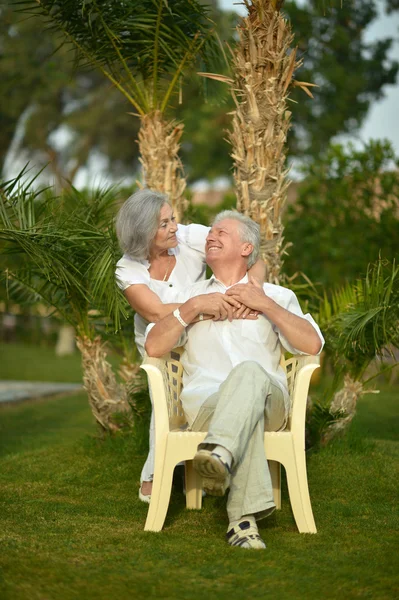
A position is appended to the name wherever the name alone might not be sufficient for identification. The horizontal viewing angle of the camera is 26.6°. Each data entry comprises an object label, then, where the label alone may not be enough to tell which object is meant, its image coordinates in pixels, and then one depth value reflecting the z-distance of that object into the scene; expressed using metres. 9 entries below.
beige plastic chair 3.89
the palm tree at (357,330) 5.22
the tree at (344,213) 11.26
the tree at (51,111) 23.27
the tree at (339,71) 17.78
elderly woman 4.62
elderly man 3.64
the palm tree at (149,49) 6.18
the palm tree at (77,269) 5.13
